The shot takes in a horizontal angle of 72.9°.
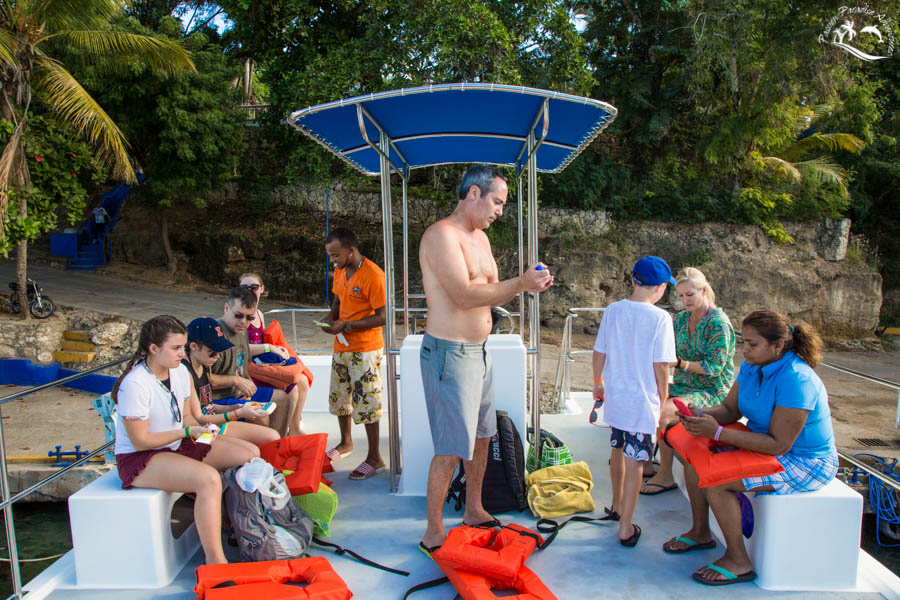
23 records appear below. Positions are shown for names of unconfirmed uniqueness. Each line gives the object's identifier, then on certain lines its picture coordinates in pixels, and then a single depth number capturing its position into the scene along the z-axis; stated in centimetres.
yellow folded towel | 370
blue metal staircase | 1869
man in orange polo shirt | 427
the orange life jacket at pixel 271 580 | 262
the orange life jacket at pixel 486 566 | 275
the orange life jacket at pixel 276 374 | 453
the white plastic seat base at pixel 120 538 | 295
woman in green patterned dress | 389
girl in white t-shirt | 292
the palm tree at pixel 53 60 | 1109
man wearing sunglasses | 396
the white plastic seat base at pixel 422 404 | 394
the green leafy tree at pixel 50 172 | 1189
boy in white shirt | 321
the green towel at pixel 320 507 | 347
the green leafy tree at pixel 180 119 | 1485
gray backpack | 303
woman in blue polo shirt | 283
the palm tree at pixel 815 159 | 1738
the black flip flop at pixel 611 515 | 366
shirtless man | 308
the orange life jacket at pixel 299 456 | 349
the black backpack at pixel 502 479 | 371
